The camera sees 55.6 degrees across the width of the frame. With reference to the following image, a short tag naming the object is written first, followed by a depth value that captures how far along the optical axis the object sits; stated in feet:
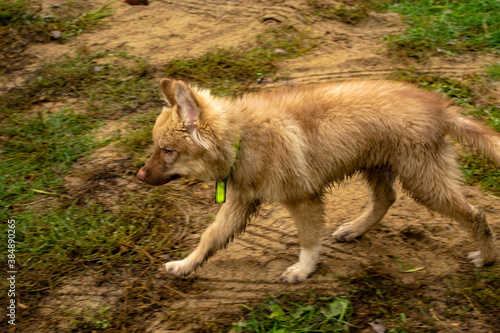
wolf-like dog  11.09
